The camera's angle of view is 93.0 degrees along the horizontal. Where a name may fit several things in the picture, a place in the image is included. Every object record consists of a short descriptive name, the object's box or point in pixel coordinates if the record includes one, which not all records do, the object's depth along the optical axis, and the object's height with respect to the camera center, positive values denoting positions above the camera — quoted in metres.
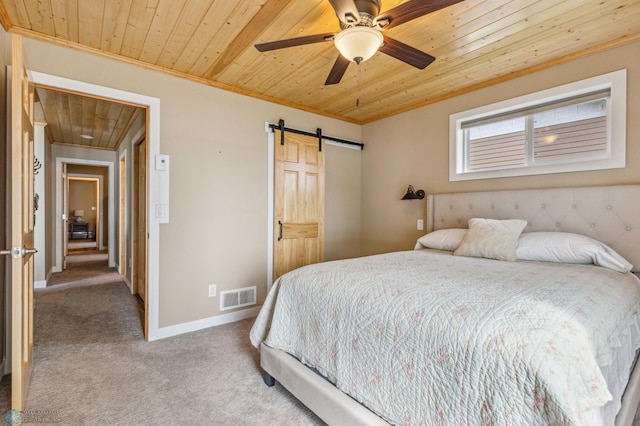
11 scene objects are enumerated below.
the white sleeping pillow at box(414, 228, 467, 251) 2.73 -0.27
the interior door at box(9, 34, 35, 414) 1.51 -0.10
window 2.30 +0.70
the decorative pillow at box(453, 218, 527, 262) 2.28 -0.22
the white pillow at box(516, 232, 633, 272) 1.98 -0.27
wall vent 3.12 -0.93
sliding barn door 3.47 +0.08
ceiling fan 1.48 +0.98
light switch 2.73 -0.01
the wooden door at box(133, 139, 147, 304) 3.94 -0.10
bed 0.91 -0.44
